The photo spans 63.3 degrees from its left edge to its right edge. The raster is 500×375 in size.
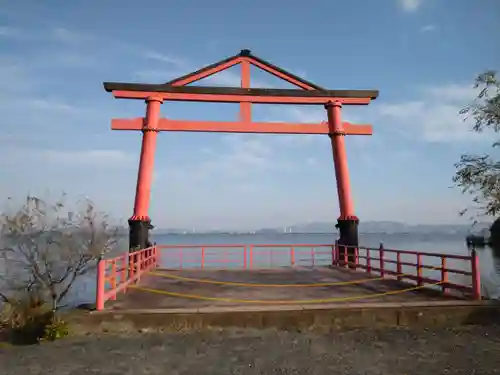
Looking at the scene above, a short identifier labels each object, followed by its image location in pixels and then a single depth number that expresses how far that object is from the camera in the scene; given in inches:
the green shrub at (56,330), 249.3
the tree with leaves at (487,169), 431.2
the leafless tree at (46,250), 402.9
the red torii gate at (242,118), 558.3
